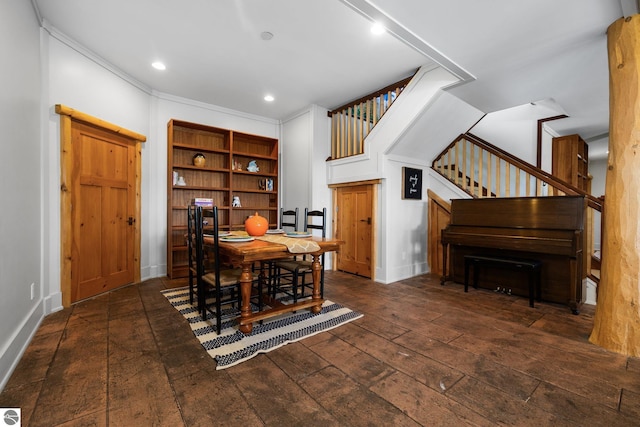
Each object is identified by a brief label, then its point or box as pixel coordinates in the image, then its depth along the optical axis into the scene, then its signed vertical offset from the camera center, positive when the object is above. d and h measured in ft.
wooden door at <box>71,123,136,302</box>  9.71 -0.09
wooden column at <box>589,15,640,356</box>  6.35 +0.21
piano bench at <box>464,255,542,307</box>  9.66 -2.07
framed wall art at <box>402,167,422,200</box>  13.47 +1.34
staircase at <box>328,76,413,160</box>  13.02 +4.79
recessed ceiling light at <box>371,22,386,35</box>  8.53 +5.67
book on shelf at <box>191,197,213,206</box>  14.05 +0.42
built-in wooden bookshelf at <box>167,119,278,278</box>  13.44 +1.80
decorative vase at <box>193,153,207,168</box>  14.23 +2.54
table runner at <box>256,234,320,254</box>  7.58 -0.99
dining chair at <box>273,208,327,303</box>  9.29 -2.02
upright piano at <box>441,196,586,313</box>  9.34 -1.01
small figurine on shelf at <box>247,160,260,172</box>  15.99 +2.52
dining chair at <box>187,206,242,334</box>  7.34 -1.89
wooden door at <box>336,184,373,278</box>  13.72 -0.90
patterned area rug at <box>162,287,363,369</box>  6.42 -3.31
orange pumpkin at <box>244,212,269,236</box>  9.26 -0.56
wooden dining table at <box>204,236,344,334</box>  7.03 -1.28
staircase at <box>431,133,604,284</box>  10.37 +1.74
